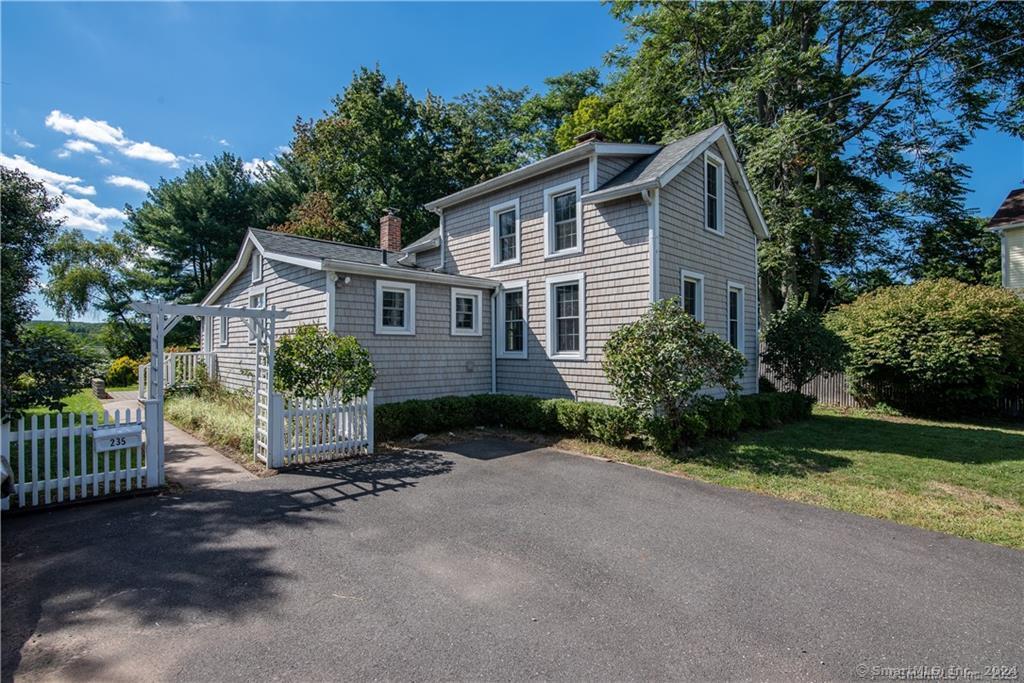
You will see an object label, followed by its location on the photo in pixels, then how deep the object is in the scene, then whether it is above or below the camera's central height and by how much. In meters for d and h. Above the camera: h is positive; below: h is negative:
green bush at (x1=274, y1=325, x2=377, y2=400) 8.25 -0.32
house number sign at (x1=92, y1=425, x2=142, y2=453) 5.99 -1.17
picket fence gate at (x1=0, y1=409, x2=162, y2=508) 5.46 -1.62
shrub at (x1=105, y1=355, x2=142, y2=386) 22.31 -1.20
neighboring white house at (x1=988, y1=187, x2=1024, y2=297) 17.47 +4.04
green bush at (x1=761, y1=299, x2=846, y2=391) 12.19 +0.08
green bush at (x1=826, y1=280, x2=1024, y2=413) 11.94 +0.08
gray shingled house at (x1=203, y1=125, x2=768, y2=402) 10.02 +1.71
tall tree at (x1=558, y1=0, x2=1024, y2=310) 17.83 +10.57
